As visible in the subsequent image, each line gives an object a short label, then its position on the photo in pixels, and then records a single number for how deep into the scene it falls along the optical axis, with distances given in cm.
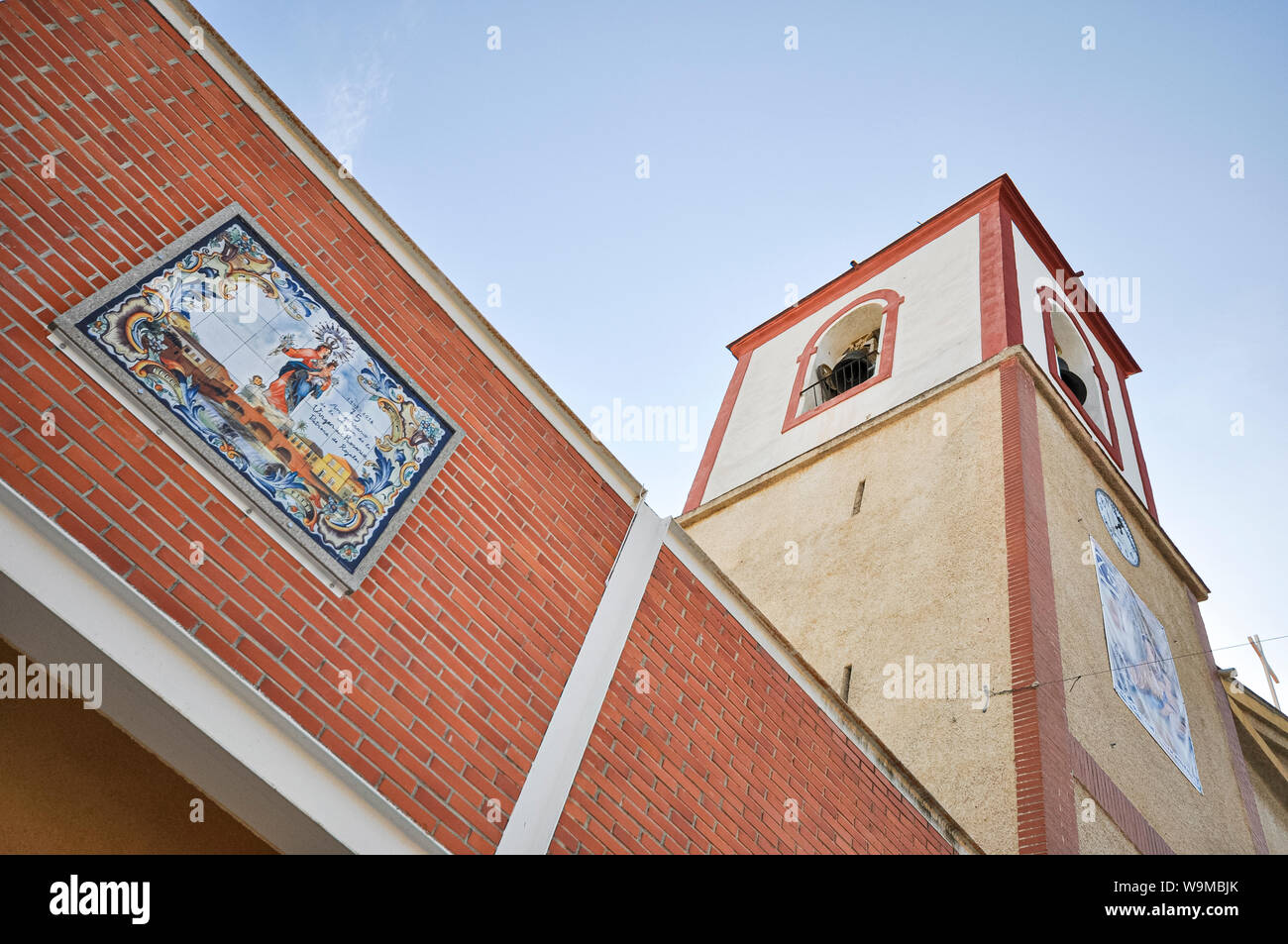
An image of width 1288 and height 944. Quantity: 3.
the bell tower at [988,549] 764
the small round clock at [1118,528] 1087
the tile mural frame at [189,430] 363
